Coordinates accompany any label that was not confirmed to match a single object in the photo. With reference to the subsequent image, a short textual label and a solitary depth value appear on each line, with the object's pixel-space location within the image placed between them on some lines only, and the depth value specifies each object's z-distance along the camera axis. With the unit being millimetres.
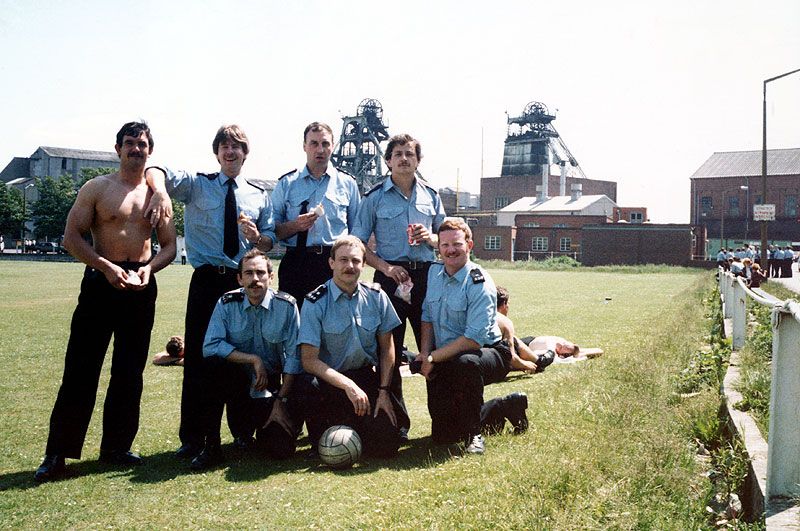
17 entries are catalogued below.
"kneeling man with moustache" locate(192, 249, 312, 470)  5312
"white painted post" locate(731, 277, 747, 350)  8805
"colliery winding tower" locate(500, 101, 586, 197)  105938
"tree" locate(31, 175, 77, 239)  75500
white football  5000
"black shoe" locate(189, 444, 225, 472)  4977
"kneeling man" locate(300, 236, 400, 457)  5270
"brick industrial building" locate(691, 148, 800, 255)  84938
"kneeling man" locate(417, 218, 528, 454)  5398
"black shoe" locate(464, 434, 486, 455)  5129
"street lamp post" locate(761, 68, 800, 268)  28047
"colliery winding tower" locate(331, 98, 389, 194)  83438
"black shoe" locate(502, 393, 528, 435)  5578
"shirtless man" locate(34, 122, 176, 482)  5086
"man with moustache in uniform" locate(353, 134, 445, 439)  6246
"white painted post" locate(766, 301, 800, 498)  3555
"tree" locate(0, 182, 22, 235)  75500
